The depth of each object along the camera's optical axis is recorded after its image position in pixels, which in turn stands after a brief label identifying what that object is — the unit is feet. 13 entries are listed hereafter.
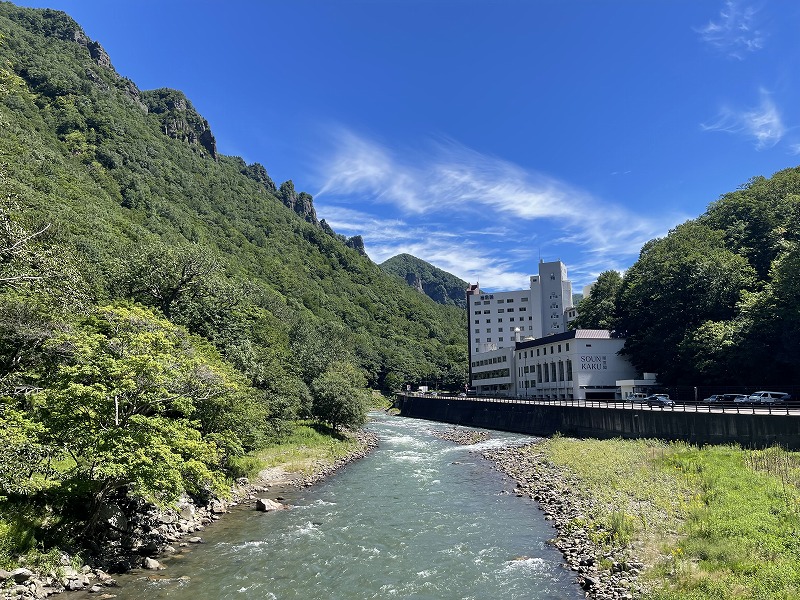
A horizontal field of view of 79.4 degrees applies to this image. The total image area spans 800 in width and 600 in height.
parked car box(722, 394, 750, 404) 143.59
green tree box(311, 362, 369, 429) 162.20
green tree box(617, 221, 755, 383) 198.59
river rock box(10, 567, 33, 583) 45.80
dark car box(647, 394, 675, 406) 150.32
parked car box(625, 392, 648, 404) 181.88
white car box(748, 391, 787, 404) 138.12
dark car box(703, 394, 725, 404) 157.99
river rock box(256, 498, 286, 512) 81.87
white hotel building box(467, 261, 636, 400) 228.43
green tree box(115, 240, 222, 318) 119.75
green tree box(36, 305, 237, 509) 51.39
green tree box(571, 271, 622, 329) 280.31
